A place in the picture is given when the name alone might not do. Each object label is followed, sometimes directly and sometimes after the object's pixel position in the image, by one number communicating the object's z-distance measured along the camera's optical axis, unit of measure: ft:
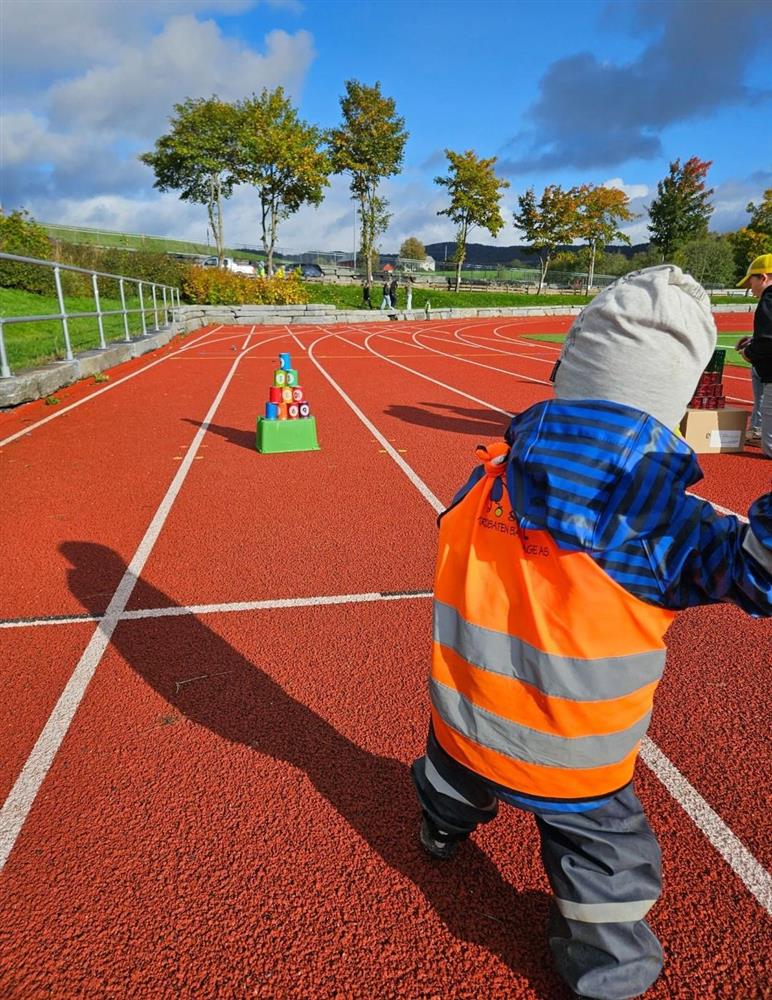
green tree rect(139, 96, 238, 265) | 114.01
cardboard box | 21.72
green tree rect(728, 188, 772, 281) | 171.63
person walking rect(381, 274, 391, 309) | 109.29
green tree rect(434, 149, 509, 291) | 133.28
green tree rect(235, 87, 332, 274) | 110.01
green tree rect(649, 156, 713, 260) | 166.50
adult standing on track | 17.75
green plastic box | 21.11
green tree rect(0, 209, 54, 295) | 67.77
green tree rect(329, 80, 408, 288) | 123.52
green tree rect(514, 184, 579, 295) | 149.38
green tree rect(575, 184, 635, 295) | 150.30
